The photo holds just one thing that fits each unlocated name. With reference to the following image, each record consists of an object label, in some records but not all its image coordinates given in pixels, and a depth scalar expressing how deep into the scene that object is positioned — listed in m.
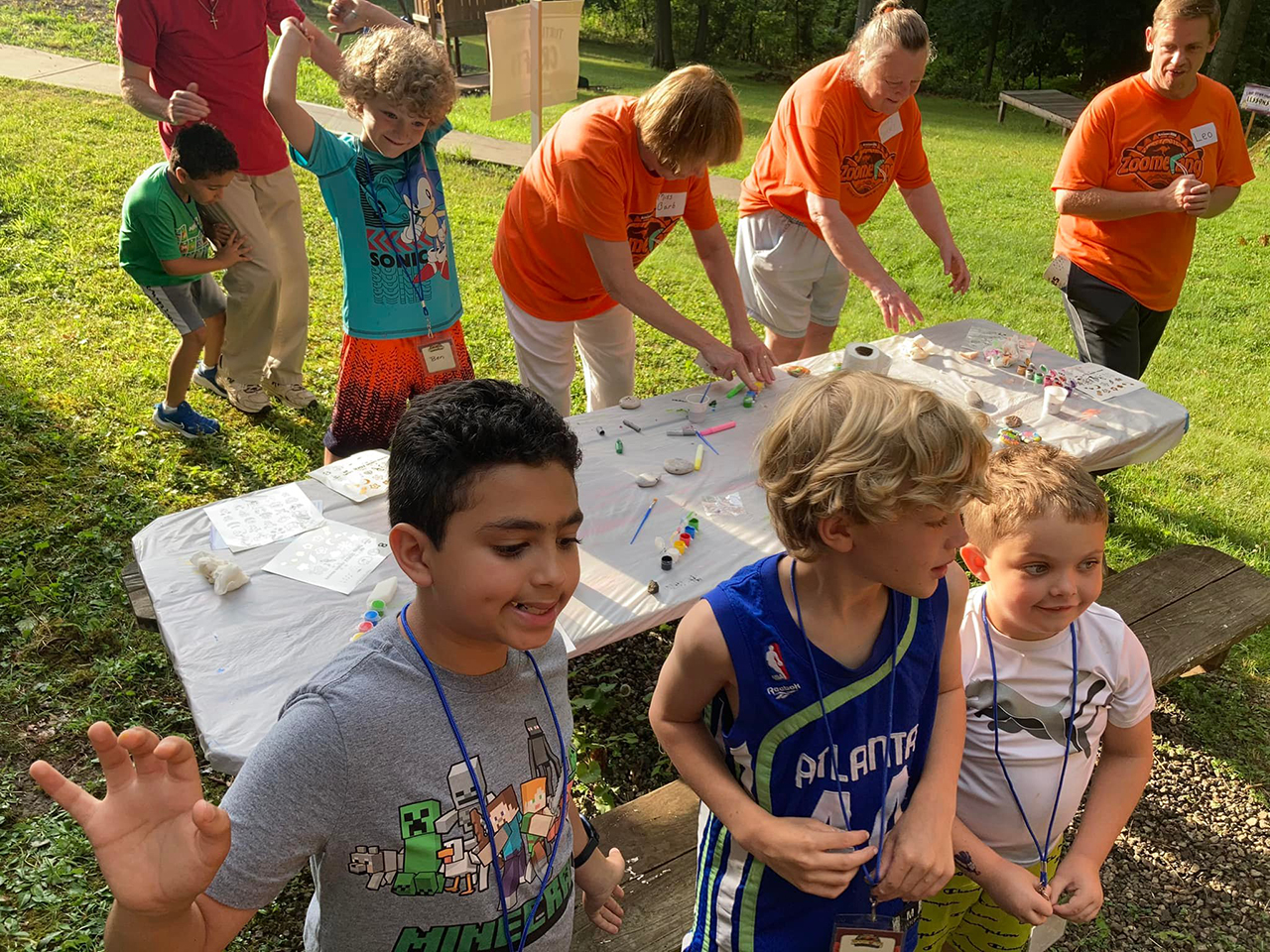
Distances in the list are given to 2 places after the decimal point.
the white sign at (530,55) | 5.85
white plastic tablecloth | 2.02
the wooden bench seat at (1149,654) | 2.02
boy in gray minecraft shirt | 1.20
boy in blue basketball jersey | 1.43
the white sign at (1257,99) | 7.40
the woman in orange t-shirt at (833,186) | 3.50
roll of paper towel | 3.10
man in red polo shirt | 4.04
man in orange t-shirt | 3.61
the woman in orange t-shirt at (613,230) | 2.90
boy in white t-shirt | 1.78
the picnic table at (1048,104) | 13.37
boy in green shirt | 3.92
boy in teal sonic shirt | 2.88
